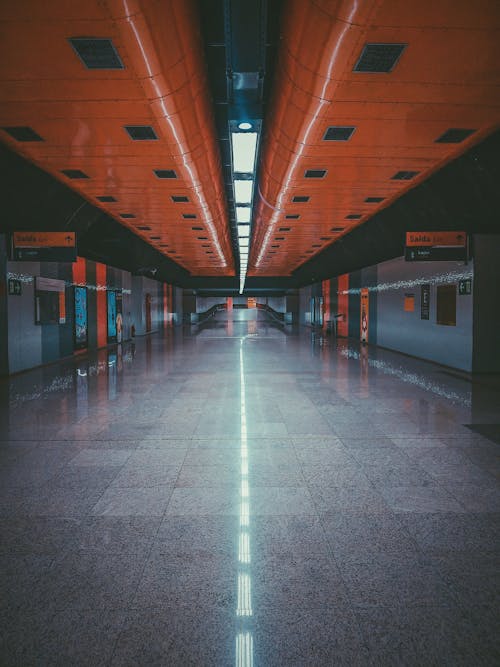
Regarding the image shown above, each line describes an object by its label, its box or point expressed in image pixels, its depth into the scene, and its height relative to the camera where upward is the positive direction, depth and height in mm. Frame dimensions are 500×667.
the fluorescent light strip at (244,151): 6445 +2592
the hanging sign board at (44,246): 9570 +1423
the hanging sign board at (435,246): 9445 +1399
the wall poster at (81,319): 14961 -320
